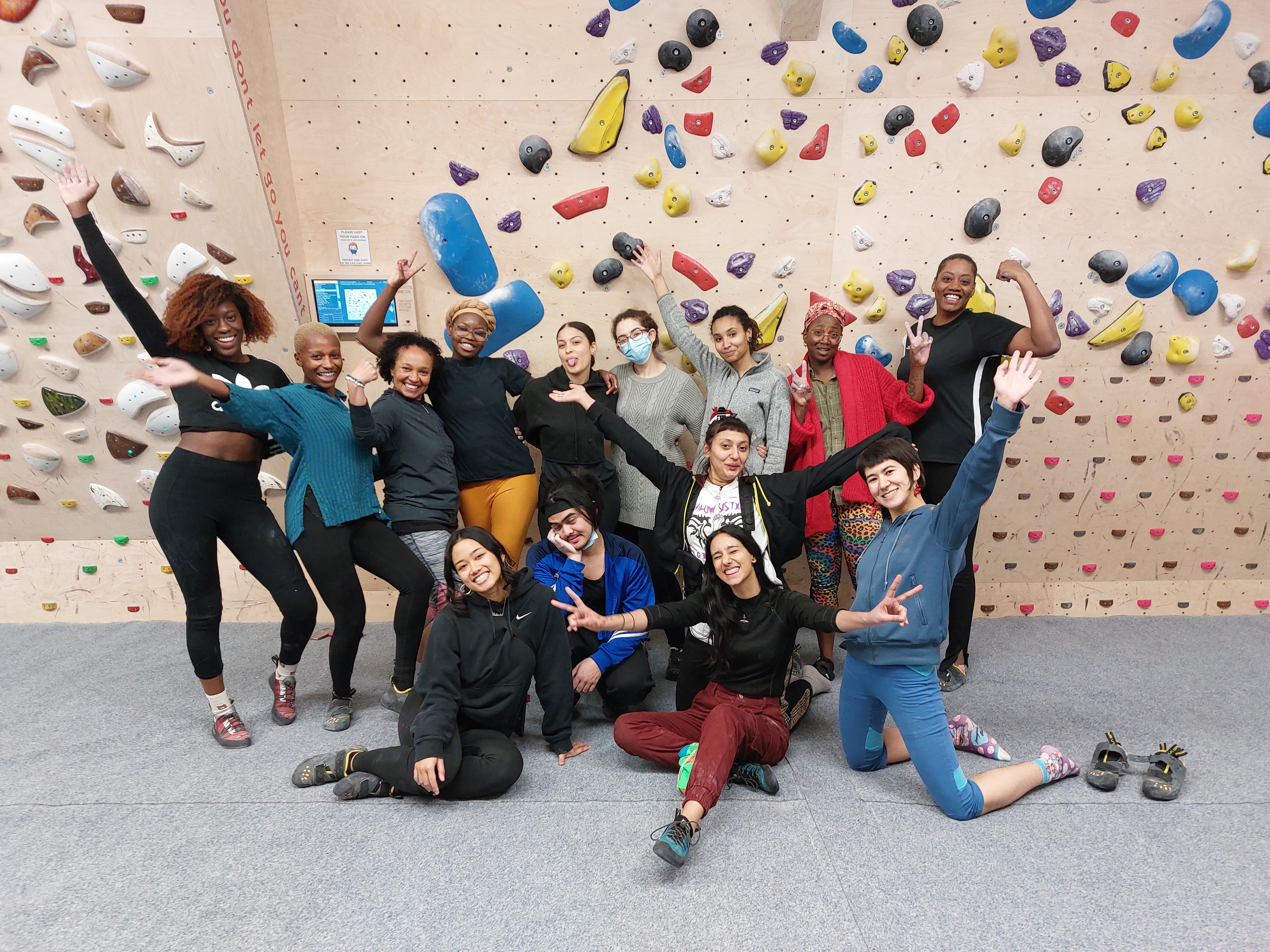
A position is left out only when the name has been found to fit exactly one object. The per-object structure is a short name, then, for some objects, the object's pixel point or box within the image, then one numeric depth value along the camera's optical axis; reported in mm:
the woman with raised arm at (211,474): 2242
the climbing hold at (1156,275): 3160
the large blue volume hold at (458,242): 3109
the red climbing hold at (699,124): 3059
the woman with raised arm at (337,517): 2426
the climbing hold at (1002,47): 2947
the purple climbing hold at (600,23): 2934
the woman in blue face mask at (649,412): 2859
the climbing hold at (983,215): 3094
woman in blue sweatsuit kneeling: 1996
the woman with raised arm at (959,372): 2680
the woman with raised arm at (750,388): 2740
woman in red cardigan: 2781
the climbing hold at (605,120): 2990
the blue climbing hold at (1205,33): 2910
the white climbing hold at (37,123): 2555
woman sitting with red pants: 2135
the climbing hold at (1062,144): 3025
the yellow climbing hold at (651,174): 3094
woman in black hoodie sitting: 2086
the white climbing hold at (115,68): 2541
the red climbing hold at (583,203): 3129
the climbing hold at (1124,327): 3205
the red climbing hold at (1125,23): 2939
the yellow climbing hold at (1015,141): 3043
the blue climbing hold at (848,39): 2943
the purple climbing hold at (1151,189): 3090
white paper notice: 3148
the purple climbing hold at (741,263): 3189
